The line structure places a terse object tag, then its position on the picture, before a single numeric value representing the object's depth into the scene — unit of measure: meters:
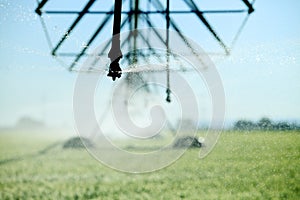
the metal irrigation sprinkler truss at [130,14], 4.82
